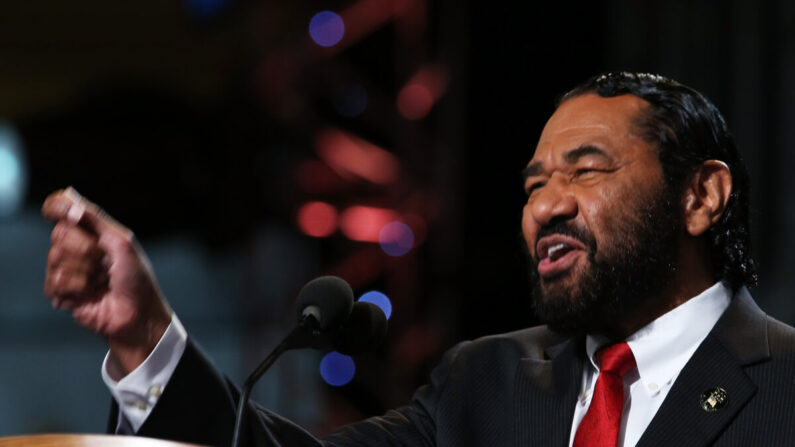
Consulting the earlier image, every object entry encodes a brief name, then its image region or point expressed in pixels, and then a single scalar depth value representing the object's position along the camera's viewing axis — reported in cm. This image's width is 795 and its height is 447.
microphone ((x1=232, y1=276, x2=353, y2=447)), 368
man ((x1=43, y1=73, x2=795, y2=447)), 376
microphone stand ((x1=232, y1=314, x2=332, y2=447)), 366
